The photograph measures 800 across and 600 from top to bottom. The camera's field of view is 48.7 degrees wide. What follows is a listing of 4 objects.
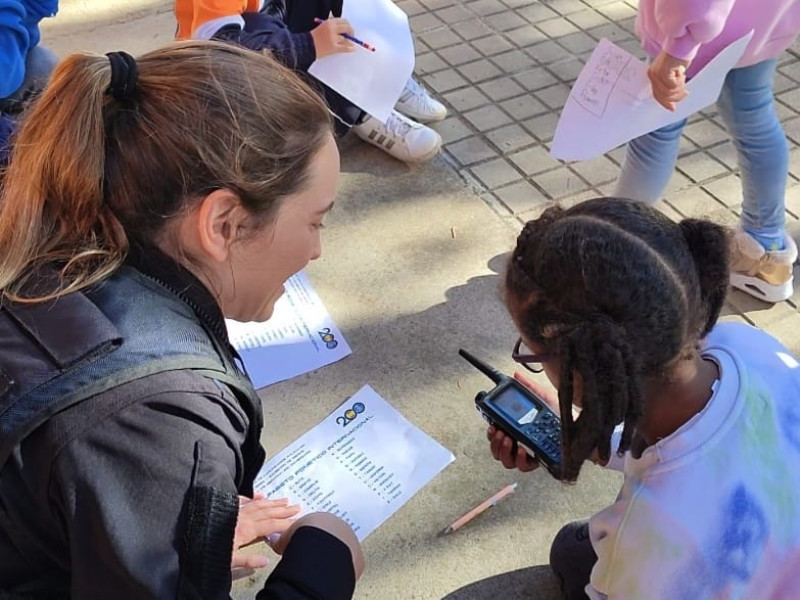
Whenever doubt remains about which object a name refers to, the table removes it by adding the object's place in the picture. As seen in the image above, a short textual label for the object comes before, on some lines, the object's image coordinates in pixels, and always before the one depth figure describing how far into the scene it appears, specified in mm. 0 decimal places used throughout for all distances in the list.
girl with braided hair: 1105
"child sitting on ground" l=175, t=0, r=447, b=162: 2236
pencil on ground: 1791
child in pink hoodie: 1790
